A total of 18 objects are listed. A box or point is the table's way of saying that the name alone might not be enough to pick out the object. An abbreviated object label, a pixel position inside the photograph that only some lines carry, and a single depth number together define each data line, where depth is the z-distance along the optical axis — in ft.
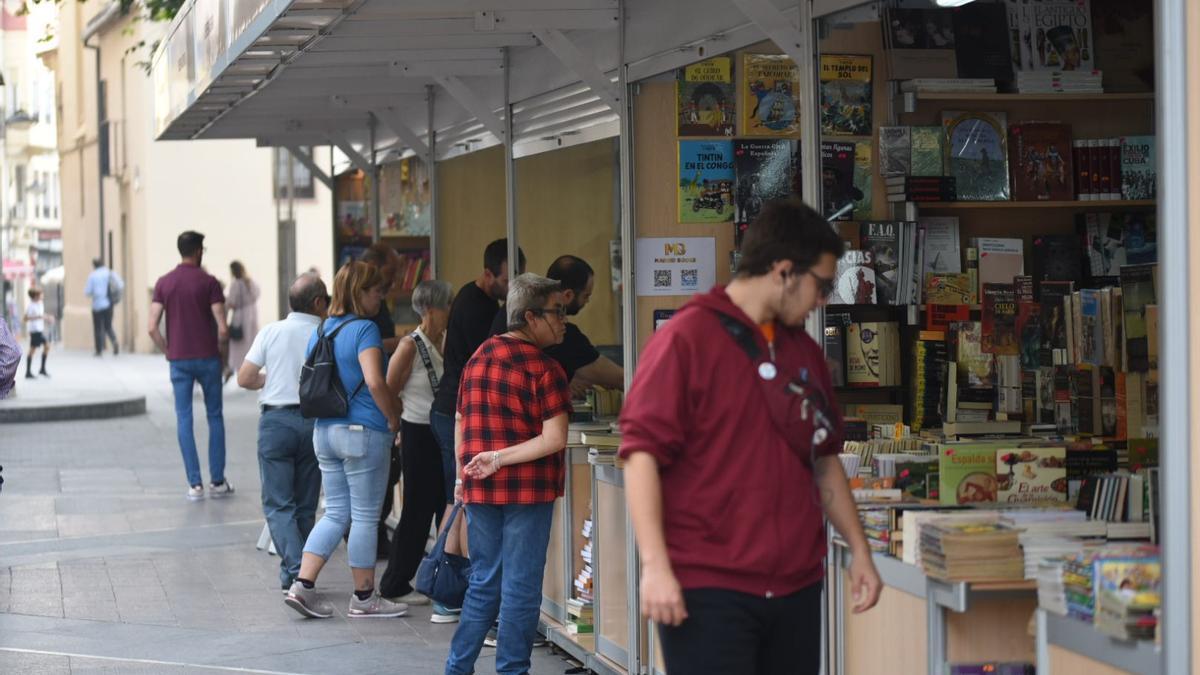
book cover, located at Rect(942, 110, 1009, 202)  46.17
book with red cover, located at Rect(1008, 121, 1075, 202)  46.93
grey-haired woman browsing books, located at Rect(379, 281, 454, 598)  55.06
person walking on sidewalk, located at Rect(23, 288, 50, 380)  179.04
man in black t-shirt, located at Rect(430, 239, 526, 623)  51.71
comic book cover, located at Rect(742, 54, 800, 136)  43.23
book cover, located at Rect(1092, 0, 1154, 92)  47.25
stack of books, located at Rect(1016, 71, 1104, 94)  46.76
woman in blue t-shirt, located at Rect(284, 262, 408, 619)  53.34
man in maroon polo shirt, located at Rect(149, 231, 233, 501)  85.53
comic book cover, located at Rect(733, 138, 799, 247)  44.37
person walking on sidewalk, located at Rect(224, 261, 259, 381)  144.24
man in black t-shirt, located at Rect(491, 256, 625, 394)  47.59
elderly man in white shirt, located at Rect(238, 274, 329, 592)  58.61
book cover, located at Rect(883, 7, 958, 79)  44.71
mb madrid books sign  45.18
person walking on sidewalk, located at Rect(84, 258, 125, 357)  220.84
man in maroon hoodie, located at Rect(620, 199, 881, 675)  24.43
